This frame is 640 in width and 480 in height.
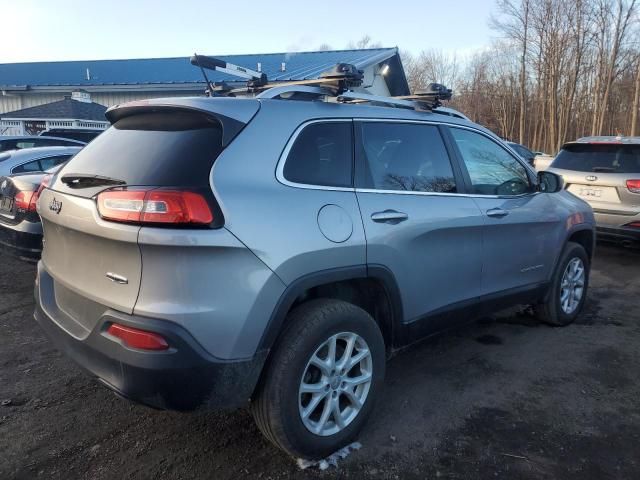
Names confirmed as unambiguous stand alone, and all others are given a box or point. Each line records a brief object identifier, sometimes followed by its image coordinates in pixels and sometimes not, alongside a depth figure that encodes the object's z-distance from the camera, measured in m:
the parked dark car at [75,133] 13.07
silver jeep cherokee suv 2.14
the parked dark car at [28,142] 9.95
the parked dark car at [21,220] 4.82
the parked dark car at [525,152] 15.72
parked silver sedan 7.02
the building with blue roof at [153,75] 21.19
